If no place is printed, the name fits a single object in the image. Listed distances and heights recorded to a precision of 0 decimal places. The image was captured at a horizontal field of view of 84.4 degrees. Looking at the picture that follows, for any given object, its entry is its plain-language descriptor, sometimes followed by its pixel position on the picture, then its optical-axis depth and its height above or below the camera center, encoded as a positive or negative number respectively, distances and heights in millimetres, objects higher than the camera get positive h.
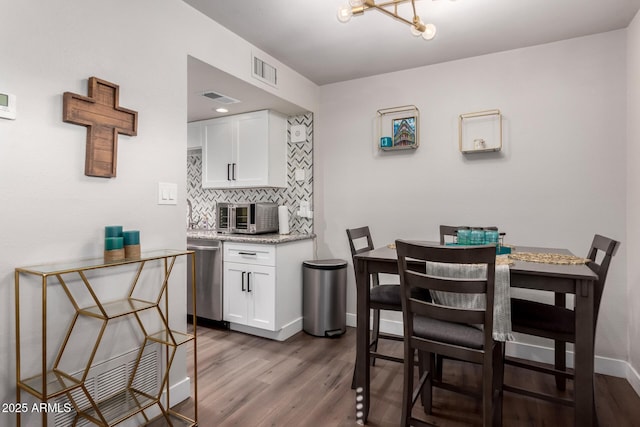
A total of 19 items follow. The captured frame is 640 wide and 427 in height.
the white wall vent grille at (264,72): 2838 +1182
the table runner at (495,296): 1617 -383
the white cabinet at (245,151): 3605 +676
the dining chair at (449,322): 1478 -515
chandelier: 1799 +1054
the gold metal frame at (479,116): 2891 +726
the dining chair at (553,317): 1799 -557
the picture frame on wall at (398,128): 3232 +804
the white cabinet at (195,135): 4117 +919
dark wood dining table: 1584 -367
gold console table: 1447 -601
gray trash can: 3277 -805
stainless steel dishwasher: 3385 -626
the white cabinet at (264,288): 3113 -681
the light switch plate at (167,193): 2053 +118
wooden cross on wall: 1635 +453
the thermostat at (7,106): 1411 +431
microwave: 3459 -44
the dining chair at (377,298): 2192 -536
